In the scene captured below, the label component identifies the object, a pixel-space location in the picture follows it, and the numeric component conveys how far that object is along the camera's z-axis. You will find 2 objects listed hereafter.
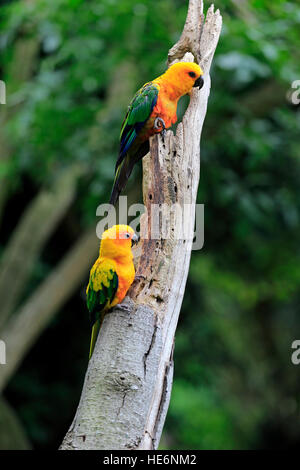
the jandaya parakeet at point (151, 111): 5.19
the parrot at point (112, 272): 4.62
